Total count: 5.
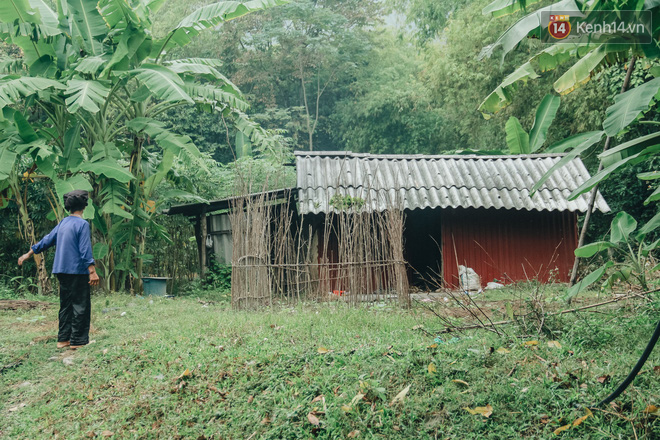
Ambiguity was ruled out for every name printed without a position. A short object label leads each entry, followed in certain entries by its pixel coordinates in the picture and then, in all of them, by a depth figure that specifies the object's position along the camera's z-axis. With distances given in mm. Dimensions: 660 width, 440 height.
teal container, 9570
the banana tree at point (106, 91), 6879
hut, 10141
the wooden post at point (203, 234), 11370
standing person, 5312
